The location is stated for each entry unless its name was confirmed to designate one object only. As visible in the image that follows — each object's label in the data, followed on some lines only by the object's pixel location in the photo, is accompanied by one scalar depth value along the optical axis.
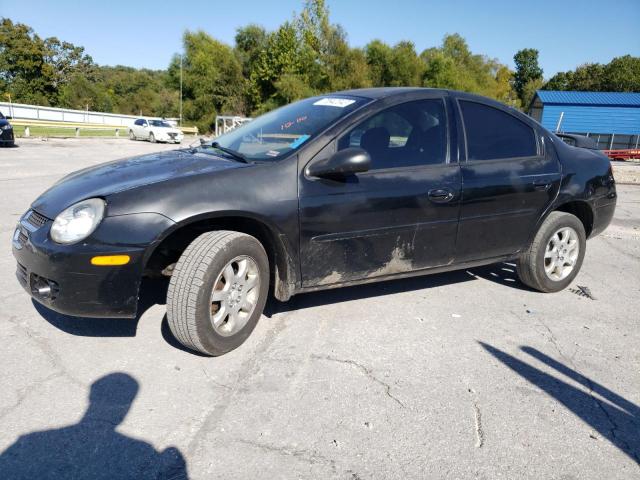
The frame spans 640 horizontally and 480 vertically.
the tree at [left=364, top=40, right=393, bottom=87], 45.01
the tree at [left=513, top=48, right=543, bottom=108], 98.80
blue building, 37.91
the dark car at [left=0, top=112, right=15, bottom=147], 17.34
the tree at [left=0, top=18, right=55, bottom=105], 57.16
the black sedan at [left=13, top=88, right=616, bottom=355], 2.86
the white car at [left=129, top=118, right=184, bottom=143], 28.83
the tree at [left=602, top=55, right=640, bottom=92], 66.32
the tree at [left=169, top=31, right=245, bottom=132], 49.16
